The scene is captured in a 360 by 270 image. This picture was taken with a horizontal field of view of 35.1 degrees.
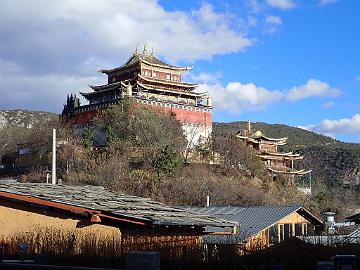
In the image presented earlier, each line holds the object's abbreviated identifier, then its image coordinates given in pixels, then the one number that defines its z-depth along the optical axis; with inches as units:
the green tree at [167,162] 1915.6
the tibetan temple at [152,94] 2539.4
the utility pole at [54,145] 1239.2
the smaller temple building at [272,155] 2883.9
